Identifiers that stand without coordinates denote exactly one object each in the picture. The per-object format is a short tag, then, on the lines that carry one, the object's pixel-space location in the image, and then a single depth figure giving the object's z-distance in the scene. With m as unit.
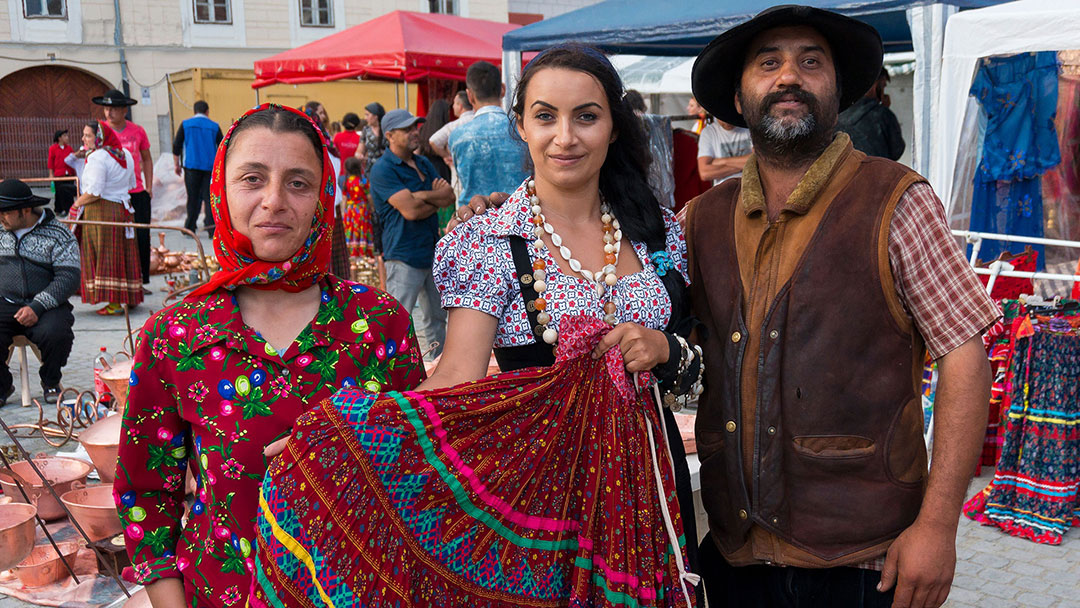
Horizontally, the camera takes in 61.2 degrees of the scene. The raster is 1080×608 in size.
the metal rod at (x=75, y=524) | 3.25
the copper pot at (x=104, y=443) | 4.06
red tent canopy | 11.02
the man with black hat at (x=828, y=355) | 2.00
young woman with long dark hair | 1.67
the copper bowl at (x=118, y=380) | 4.44
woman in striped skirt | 9.26
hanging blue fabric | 5.62
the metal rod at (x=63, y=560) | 3.64
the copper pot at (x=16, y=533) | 3.72
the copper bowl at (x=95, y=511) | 3.99
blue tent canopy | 6.87
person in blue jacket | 14.42
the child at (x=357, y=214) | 10.76
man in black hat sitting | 6.58
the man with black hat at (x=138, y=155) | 10.19
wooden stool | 6.70
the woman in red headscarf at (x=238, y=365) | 1.78
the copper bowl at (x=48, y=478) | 4.43
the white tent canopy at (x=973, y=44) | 4.73
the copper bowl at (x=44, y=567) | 4.15
